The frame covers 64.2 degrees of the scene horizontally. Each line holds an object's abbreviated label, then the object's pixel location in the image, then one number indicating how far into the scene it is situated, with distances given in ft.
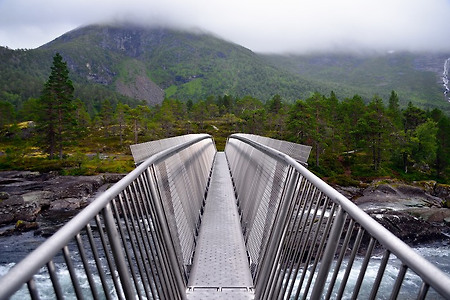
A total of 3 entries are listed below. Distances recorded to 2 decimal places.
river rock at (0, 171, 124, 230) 87.56
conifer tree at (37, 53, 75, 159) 184.55
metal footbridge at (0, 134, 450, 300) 4.38
